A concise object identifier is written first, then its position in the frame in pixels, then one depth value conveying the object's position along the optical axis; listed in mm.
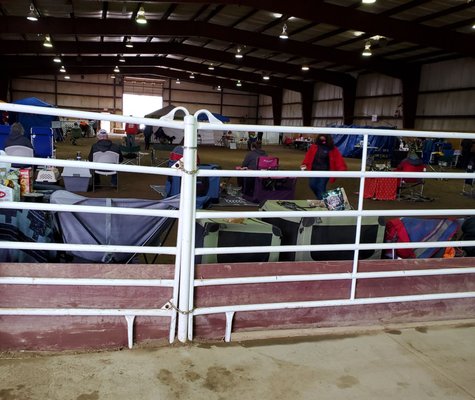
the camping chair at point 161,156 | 12777
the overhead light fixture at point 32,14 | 15088
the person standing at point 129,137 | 12778
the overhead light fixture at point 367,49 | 18219
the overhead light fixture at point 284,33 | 16992
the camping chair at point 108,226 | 2613
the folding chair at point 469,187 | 11094
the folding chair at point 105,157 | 8302
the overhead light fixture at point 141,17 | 15283
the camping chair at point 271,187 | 8336
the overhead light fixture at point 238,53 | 22241
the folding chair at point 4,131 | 10008
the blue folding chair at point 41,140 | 10125
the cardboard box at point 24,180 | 3398
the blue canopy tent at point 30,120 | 15212
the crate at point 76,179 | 8375
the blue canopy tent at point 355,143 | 20566
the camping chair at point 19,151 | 7274
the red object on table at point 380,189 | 9539
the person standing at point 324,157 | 6668
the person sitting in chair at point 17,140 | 7723
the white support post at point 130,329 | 2398
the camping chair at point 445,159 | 17047
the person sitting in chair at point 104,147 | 8641
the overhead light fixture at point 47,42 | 20094
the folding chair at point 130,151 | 11578
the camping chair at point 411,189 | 8836
